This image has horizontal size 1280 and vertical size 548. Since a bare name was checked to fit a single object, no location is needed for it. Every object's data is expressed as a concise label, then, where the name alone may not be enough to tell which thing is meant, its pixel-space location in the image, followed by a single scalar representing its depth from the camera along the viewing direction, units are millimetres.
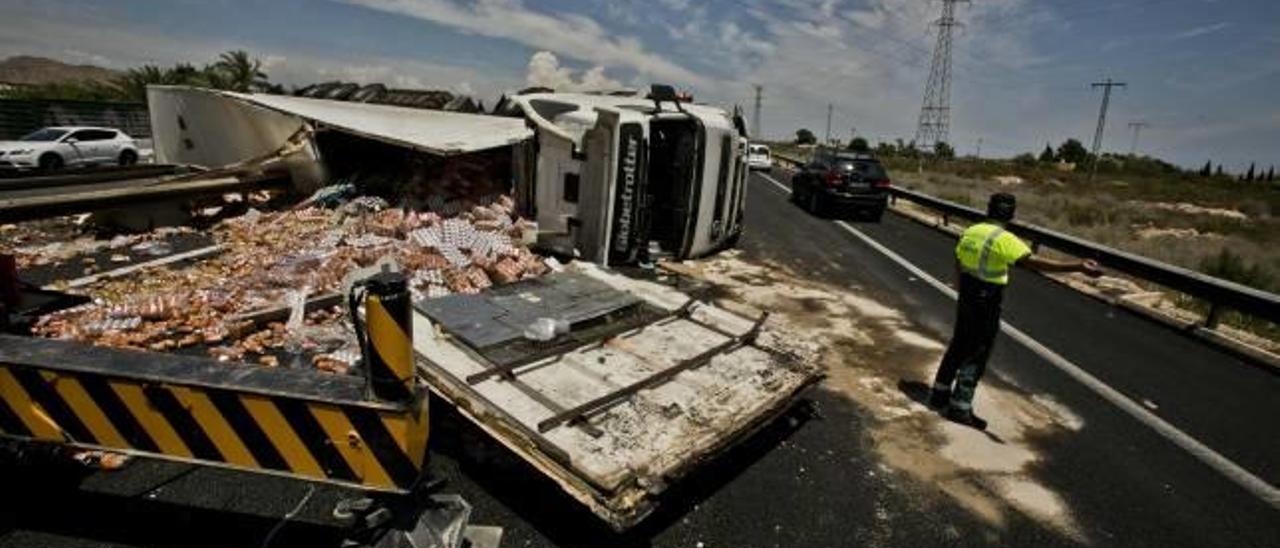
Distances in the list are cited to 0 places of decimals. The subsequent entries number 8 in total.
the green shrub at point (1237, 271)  12078
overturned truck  2371
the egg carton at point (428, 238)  8396
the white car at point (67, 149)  16969
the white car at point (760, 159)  35000
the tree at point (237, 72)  32469
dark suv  16500
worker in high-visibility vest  5152
